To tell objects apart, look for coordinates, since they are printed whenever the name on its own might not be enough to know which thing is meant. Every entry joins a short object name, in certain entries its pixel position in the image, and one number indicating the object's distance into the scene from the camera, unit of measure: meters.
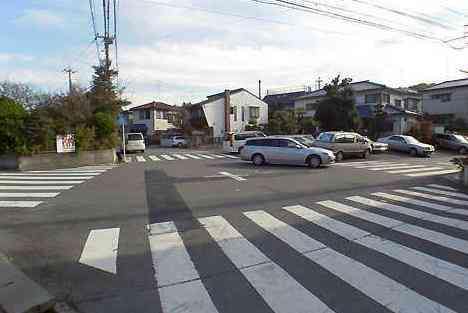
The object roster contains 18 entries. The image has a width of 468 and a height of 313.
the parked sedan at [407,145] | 27.20
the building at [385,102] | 37.81
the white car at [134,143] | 33.19
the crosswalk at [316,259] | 4.45
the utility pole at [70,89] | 21.77
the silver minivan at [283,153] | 19.12
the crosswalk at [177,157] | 25.50
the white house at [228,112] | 49.69
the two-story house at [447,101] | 39.91
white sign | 19.38
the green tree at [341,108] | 32.72
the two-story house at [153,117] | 58.12
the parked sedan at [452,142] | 30.55
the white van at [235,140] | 29.81
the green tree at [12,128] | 17.53
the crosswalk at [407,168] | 17.52
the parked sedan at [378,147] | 27.60
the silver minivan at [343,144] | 23.92
